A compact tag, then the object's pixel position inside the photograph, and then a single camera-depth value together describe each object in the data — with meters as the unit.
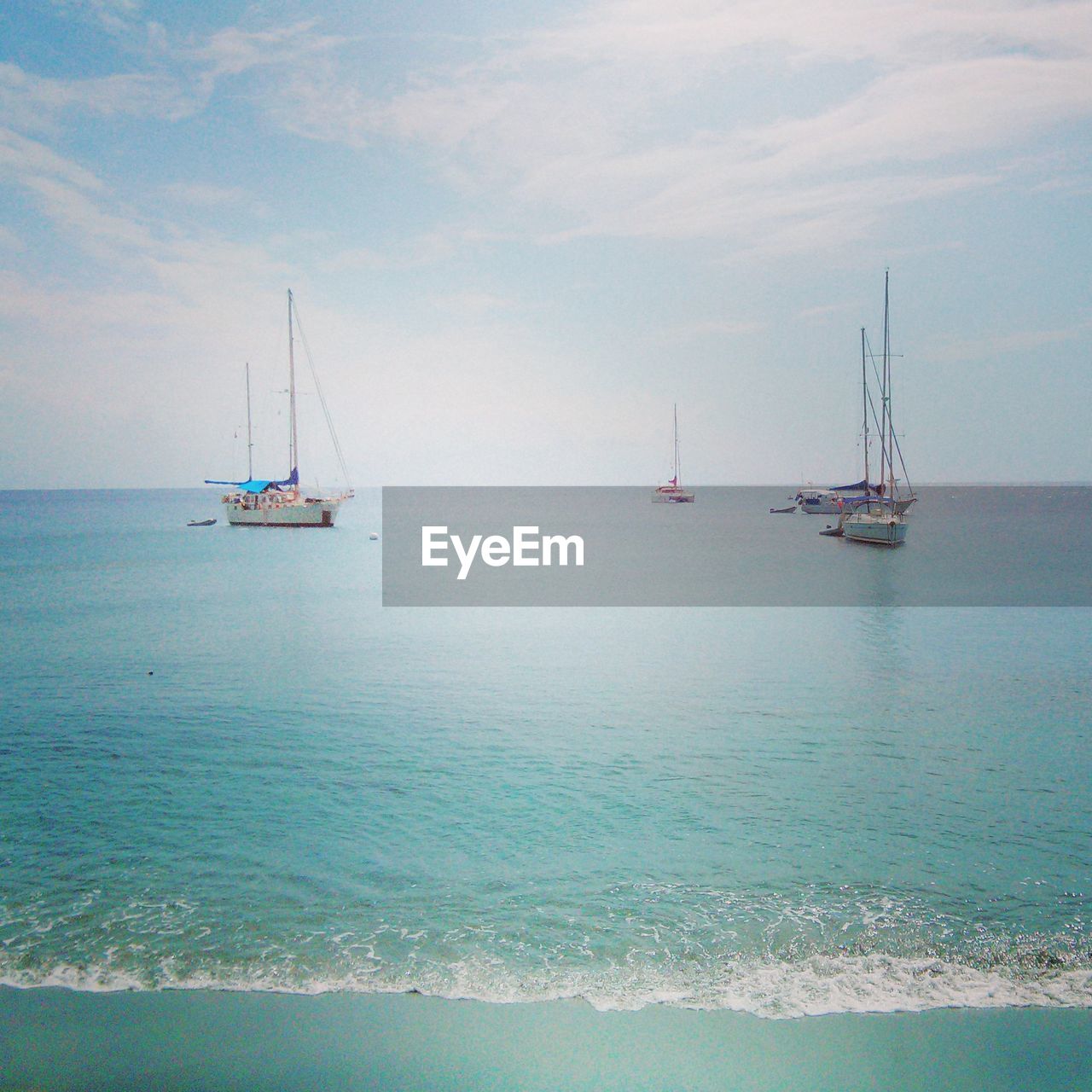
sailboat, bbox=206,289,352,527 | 83.56
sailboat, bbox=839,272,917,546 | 62.44
